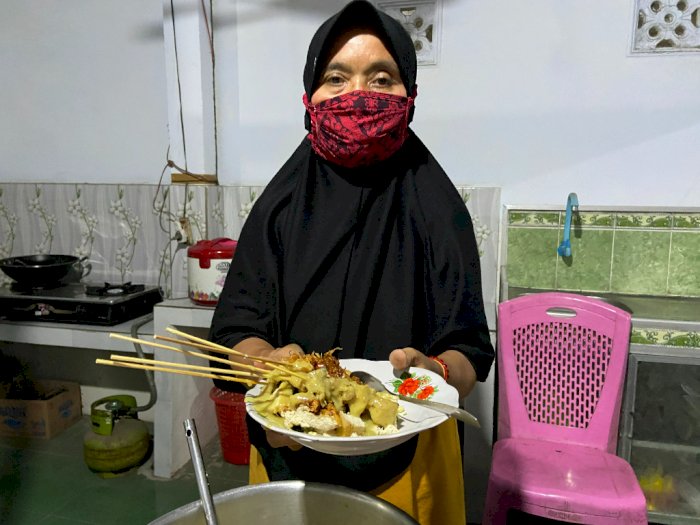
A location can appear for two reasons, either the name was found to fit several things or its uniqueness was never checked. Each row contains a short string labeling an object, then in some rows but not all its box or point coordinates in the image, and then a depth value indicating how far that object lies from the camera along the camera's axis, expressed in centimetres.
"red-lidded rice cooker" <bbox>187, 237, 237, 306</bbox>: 228
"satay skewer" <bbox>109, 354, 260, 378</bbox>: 69
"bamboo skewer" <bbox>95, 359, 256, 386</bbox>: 68
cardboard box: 277
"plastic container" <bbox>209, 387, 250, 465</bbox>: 241
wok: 254
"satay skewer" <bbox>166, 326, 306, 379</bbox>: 79
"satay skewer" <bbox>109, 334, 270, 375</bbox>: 80
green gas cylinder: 240
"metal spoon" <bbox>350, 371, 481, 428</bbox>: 73
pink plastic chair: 171
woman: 101
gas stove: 245
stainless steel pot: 75
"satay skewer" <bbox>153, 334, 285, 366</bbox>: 79
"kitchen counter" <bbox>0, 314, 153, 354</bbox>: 240
